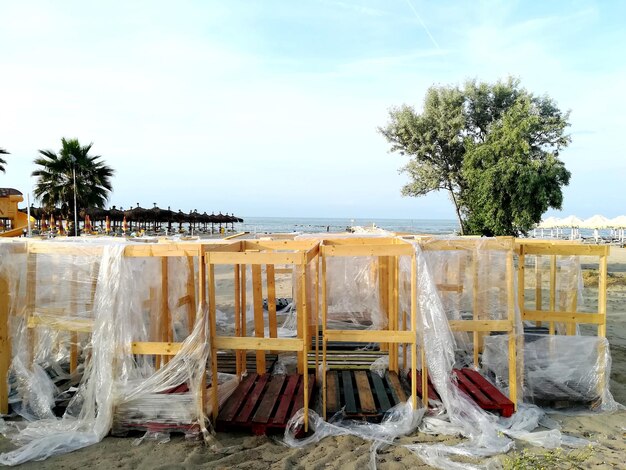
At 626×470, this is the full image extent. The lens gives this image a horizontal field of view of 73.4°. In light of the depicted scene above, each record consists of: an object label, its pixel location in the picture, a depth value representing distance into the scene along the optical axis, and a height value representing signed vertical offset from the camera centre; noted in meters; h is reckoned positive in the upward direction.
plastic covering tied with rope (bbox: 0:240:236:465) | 4.28 -1.43
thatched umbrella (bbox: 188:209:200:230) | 31.62 +0.24
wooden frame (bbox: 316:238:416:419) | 4.48 -1.13
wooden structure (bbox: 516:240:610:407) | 5.00 -1.17
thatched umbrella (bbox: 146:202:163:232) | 26.45 +0.45
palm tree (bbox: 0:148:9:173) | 22.90 +3.75
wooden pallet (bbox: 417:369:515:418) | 4.62 -2.07
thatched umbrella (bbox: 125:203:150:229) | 26.09 +0.39
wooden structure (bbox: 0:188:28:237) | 18.36 +0.83
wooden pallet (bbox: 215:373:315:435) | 4.33 -2.09
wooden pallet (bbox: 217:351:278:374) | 6.16 -2.19
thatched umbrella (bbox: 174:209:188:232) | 29.31 +0.20
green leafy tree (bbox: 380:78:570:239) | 15.11 +2.66
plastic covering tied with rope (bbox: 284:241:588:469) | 4.07 -2.14
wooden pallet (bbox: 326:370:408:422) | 4.57 -2.10
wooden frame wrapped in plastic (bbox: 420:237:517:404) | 4.73 -0.94
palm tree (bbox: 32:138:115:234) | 18.34 +1.90
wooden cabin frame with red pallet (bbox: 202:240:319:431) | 4.31 -1.31
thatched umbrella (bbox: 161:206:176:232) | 27.08 +0.26
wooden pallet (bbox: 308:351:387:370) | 6.02 -2.12
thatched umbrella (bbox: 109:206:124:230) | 26.50 +0.41
